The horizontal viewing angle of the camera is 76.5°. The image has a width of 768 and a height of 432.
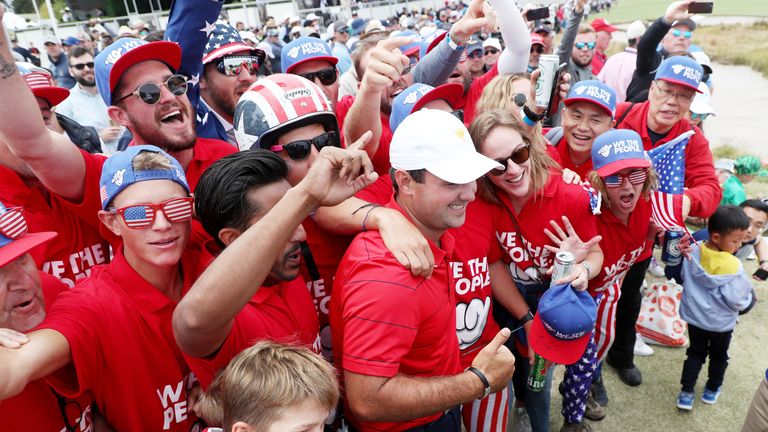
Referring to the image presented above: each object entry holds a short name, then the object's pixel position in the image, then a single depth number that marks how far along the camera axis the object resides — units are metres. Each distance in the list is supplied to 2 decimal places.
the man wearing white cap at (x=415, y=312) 1.83
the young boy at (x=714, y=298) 3.71
